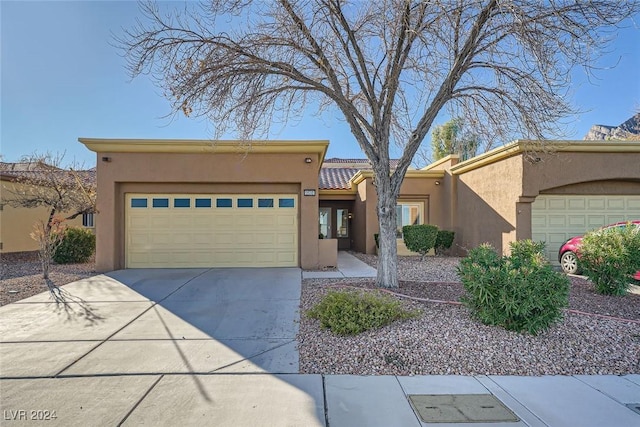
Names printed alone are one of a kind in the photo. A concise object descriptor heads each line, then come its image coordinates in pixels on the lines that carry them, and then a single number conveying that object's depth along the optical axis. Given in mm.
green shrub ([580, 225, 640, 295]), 7344
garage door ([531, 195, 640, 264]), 11867
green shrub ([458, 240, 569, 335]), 5020
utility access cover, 3383
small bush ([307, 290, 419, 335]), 5301
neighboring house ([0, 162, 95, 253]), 15266
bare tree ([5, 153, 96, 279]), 14594
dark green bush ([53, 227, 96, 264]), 13016
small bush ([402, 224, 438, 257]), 13820
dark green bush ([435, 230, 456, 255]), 15102
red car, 10516
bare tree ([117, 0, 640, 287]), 6555
